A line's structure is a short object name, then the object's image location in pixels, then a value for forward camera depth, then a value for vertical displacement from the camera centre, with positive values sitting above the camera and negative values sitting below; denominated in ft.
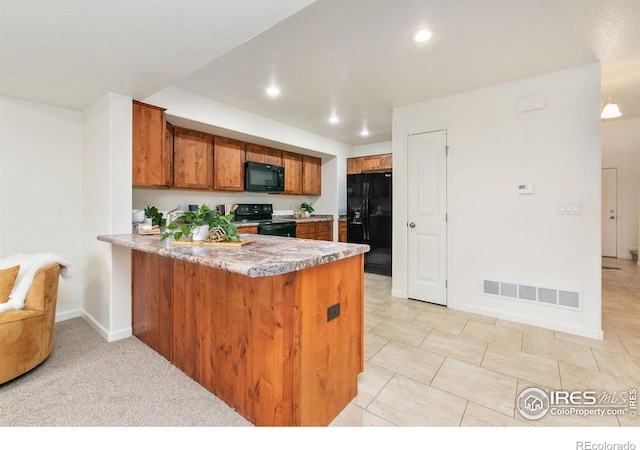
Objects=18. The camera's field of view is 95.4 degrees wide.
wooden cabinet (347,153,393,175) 18.08 +3.84
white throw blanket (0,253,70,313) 6.50 -1.07
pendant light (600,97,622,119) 10.32 +4.01
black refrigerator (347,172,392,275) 15.60 +0.45
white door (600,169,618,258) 19.65 +0.60
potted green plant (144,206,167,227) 10.16 +0.29
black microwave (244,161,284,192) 14.21 +2.39
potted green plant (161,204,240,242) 6.41 -0.07
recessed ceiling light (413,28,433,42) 6.83 +4.52
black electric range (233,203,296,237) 14.24 +0.20
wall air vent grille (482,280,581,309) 8.89 -2.30
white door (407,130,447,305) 11.19 +0.26
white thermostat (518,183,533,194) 9.44 +1.14
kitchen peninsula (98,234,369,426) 4.51 -1.82
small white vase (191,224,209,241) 6.55 -0.20
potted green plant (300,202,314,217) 18.74 +1.01
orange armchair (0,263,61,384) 6.08 -2.29
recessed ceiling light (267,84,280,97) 10.14 +4.78
